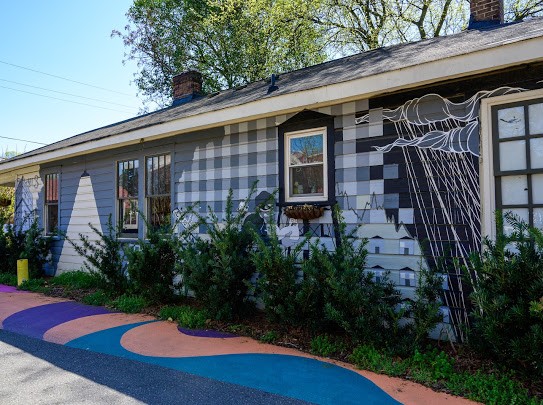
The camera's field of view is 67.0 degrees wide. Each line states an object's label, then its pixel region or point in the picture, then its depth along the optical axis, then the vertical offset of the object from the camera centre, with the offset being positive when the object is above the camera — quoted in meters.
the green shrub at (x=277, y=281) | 4.49 -0.81
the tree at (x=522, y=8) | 15.12 +7.41
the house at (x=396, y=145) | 3.99 +0.79
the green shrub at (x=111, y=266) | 6.95 -0.95
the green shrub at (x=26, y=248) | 9.02 -0.85
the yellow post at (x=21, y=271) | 8.62 -1.27
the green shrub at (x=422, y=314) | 3.82 -1.01
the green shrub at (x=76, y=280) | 7.91 -1.40
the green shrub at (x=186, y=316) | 5.30 -1.43
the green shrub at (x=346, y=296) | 3.96 -0.89
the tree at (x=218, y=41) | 17.58 +7.91
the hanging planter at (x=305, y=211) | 5.21 -0.03
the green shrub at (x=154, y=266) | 6.10 -0.84
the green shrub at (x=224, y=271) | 5.07 -0.77
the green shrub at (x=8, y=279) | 8.90 -1.50
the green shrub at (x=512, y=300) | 3.10 -0.73
